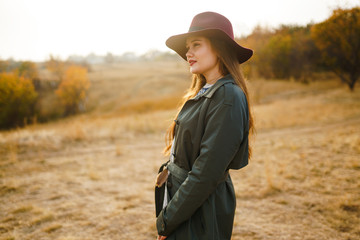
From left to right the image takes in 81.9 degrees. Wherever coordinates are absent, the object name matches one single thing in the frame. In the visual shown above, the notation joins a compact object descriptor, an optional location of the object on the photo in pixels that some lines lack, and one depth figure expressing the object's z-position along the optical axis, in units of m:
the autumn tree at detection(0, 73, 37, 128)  19.00
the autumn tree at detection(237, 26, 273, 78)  17.36
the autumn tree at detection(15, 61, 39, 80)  27.52
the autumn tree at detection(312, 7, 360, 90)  17.17
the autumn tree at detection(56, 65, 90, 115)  40.97
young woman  1.32
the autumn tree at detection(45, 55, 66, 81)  44.34
